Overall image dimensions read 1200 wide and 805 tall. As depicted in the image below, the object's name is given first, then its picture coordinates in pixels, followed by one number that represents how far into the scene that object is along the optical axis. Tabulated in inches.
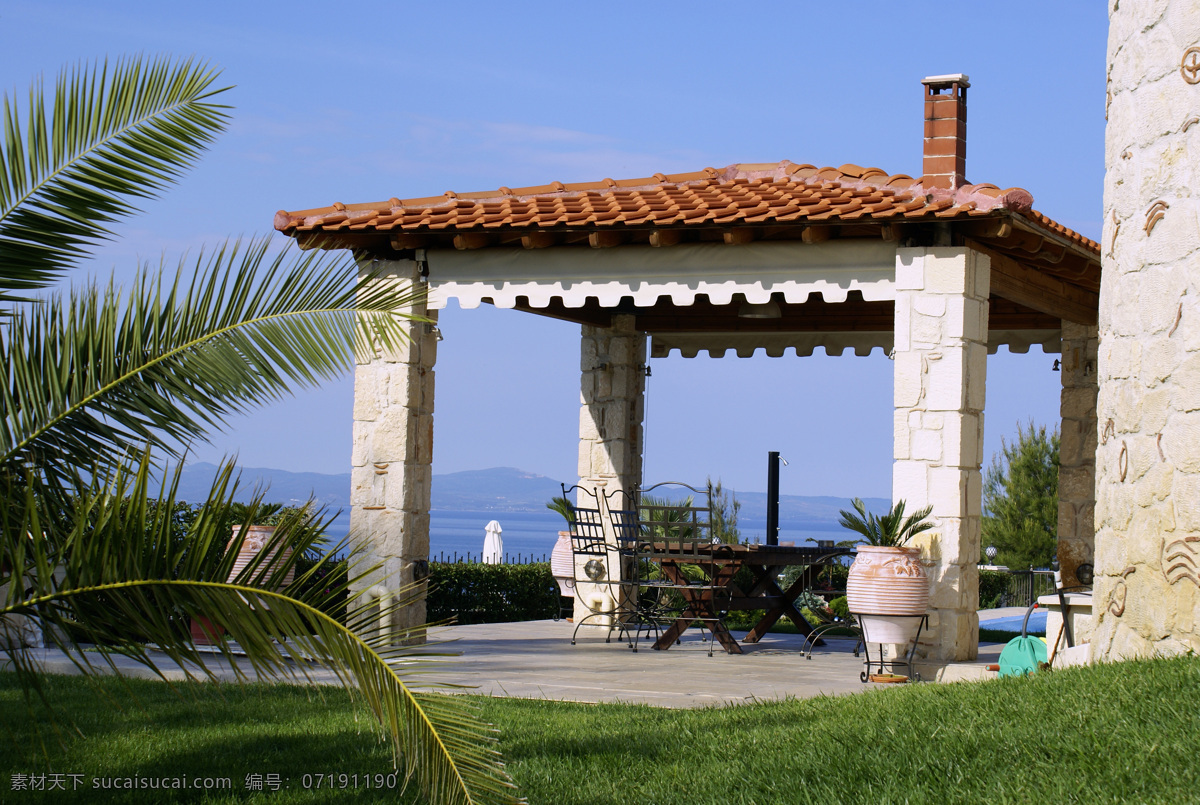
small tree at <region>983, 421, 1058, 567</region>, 893.2
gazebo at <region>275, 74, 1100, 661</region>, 307.6
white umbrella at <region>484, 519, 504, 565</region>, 672.4
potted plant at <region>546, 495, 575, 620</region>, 440.1
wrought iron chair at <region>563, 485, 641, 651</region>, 427.2
